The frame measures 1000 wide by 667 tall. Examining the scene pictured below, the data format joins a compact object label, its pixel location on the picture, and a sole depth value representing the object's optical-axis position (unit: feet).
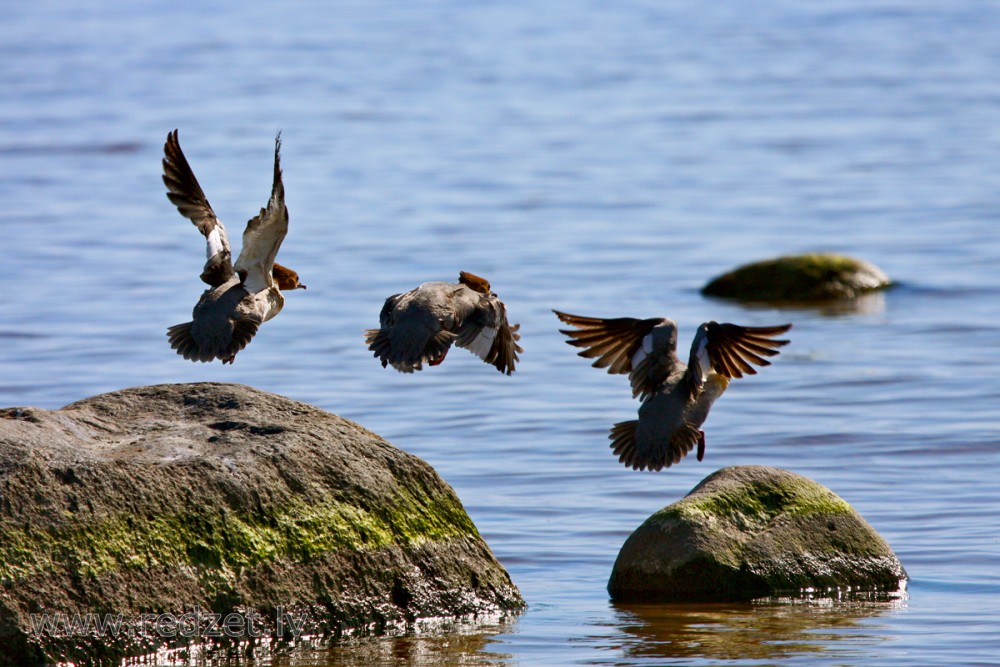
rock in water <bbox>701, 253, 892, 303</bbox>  110.11
